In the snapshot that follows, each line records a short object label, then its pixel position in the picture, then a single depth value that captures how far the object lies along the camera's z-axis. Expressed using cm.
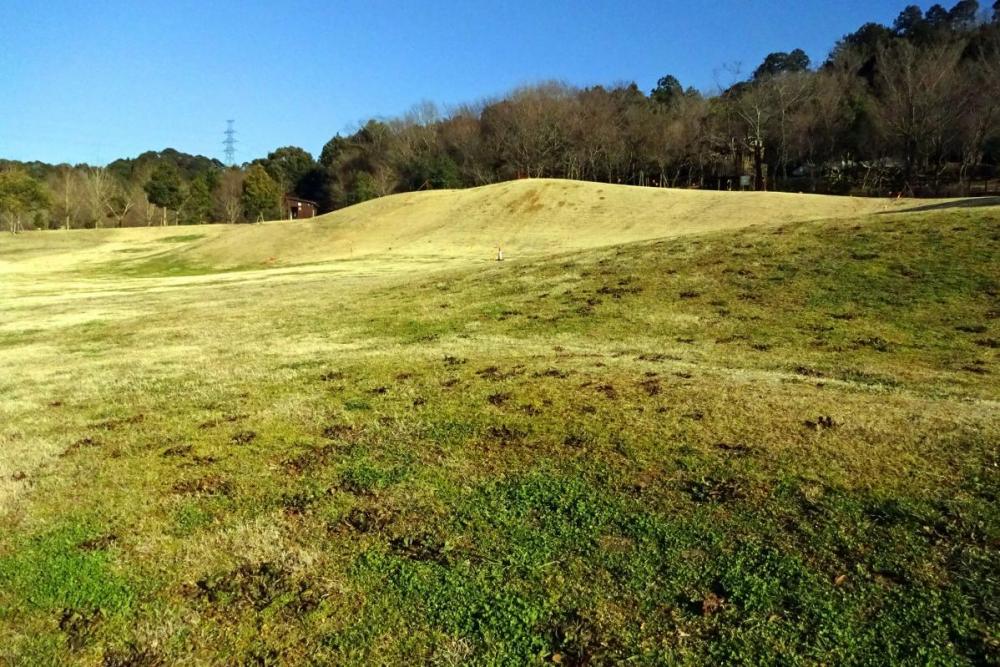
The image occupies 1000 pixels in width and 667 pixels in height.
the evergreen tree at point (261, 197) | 9212
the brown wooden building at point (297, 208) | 10269
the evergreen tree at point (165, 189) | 10250
